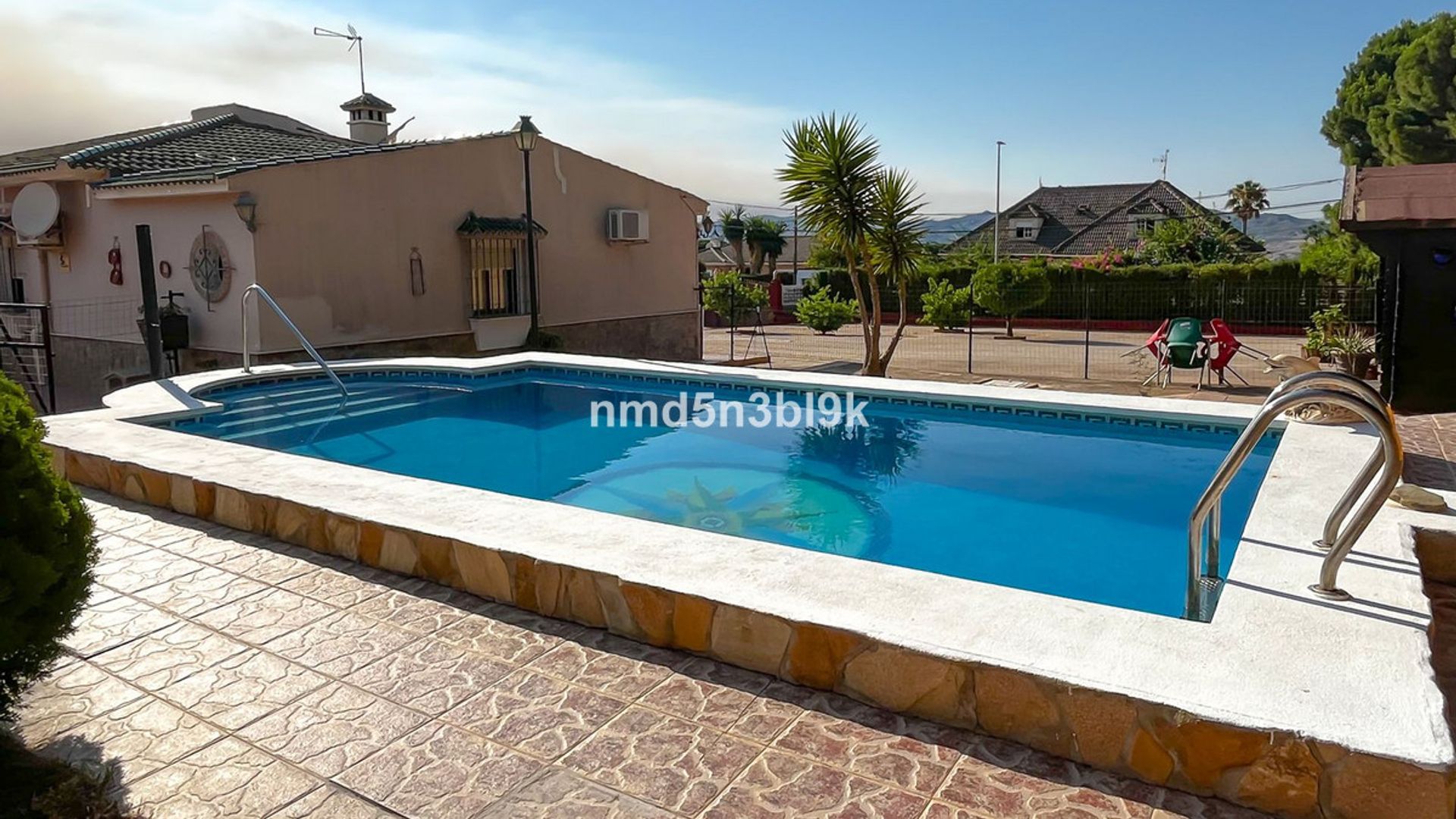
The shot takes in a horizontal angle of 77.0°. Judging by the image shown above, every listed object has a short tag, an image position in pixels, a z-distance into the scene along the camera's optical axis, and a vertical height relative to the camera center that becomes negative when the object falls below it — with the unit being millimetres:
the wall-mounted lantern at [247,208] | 13016 +1513
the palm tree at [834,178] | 13984 +1959
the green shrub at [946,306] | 24781 -91
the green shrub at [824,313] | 23445 -205
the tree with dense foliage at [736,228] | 62219 +5314
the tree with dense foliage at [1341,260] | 22645 +955
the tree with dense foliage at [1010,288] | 27781 +431
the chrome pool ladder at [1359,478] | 3303 -613
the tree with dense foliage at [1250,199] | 60219 +6503
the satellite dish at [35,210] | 15578 +1848
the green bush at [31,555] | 2729 -730
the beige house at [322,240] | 13859 +1262
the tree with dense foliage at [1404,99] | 31172 +7317
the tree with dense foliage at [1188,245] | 36156 +2218
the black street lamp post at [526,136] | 14383 +2740
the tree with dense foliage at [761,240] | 60125 +4331
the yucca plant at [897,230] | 14367 +1186
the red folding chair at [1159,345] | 15820 -777
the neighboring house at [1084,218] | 50125 +4766
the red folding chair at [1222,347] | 15461 -815
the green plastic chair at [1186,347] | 15609 -811
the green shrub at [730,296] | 23422 +290
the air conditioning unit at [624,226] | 19969 +1801
